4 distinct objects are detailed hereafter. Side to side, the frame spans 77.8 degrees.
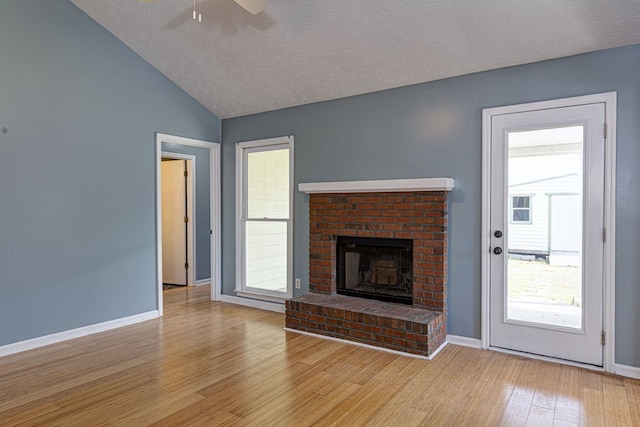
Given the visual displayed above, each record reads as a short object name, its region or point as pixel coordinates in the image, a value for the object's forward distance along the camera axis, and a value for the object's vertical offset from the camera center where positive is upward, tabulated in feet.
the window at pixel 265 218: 15.99 -0.37
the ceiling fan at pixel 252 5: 8.37 +4.38
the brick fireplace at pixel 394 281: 11.41 -1.85
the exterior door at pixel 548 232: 10.10 -0.62
